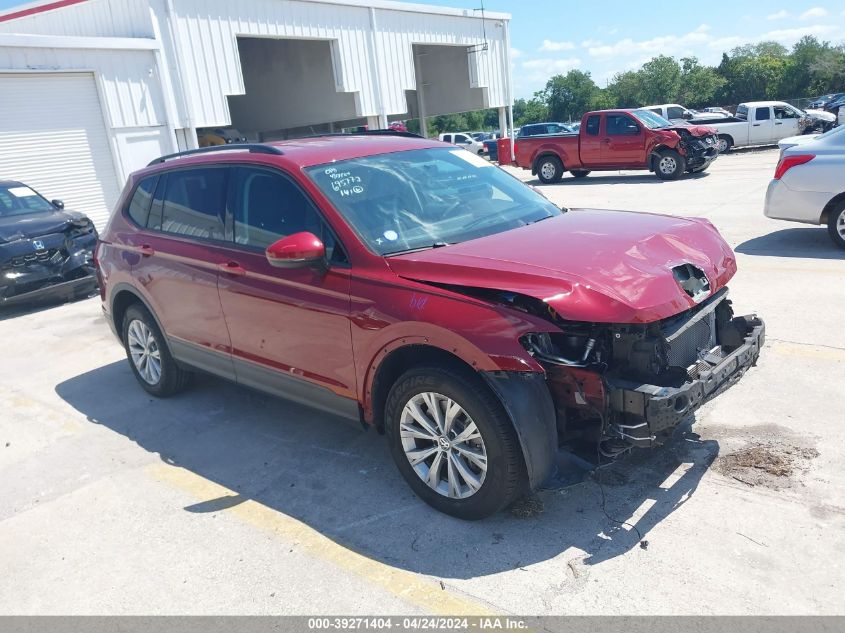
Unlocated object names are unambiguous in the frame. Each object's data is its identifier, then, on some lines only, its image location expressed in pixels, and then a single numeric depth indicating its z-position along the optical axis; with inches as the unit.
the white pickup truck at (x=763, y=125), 945.5
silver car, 319.6
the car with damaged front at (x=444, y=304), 127.5
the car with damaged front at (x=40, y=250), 360.3
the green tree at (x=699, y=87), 2160.4
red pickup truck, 679.7
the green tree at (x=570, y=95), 2861.7
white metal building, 530.9
